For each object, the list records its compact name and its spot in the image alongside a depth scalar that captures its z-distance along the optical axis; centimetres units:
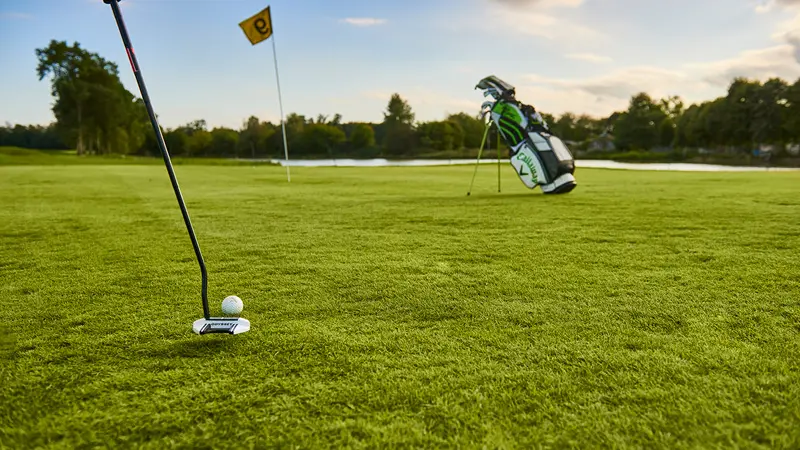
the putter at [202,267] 241
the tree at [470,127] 9850
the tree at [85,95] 5425
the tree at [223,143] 11050
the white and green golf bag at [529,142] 984
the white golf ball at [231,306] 275
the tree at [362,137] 10681
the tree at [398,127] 9581
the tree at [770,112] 5628
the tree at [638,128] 8156
